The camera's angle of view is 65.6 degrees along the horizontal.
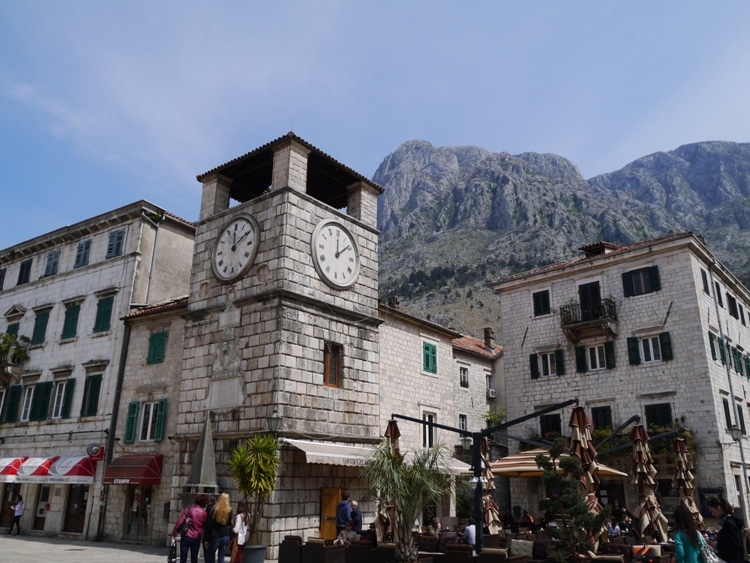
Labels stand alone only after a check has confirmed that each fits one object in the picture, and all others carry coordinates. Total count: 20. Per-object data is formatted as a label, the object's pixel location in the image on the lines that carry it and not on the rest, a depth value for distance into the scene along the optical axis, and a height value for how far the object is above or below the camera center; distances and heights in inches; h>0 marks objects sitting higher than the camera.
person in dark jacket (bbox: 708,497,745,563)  294.5 -24.0
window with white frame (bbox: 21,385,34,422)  1027.3 +125.9
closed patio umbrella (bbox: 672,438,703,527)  633.0 +8.0
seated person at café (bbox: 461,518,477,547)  558.6 -49.3
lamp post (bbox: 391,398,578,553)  465.9 +7.3
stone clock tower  660.1 +197.5
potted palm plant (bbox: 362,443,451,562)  460.8 -5.0
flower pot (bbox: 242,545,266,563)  494.3 -60.7
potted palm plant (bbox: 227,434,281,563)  563.8 +8.9
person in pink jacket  421.1 -35.4
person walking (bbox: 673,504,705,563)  264.8 -23.8
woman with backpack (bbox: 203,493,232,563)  427.5 -36.3
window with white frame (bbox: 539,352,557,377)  1101.1 +214.3
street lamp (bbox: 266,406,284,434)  596.7 +56.3
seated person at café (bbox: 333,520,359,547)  510.6 -50.0
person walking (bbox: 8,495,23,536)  932.0 -62.4
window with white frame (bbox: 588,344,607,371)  1039.0 +214.5
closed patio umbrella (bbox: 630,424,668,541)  568.4 -6.7
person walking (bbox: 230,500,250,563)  508.1 -43.4
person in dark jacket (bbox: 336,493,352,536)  604.1 -33.7
